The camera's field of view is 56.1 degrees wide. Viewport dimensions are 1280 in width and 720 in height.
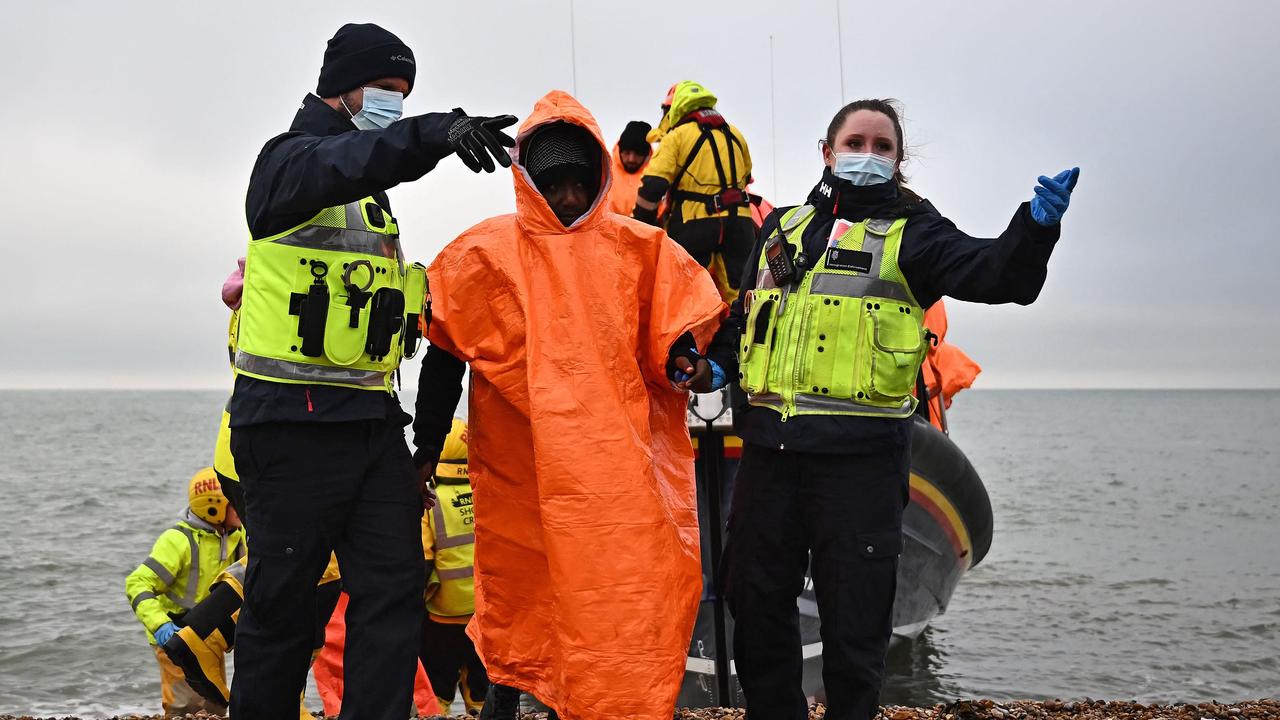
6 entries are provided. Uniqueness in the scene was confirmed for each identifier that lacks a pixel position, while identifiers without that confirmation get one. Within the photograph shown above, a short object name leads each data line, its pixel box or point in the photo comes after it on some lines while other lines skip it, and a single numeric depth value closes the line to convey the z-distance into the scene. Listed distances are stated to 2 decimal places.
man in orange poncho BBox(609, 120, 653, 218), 7.77
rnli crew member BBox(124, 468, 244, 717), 6.48
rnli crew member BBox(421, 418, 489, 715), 6.27
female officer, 3.62
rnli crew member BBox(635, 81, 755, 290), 6.77
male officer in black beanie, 3.38
